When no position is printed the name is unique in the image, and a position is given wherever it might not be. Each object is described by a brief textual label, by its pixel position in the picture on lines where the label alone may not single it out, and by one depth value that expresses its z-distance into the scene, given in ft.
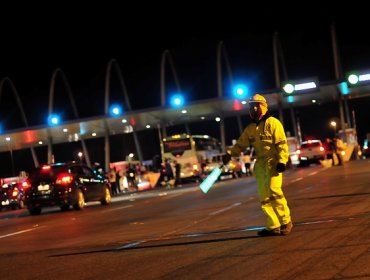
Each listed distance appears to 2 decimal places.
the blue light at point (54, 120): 163.12
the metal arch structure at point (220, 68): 232.53
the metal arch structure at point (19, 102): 251.31
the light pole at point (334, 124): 330.63
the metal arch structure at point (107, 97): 207.70
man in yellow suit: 29.45
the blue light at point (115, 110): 161.07
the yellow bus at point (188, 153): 143.82
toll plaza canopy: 166.50
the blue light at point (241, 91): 144.46
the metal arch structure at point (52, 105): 198.08
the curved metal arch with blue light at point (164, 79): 214.48
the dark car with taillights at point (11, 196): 109.60
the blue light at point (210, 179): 34.16
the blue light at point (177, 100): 155.84
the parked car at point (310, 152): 141.90
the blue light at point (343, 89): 154.79
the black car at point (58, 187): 68.13
